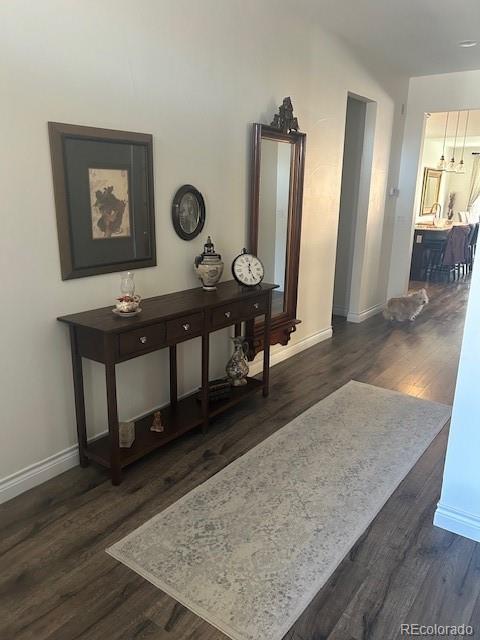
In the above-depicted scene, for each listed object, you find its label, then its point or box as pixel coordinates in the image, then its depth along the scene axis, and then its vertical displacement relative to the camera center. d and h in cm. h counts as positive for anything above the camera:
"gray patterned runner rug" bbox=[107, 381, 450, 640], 174 -143
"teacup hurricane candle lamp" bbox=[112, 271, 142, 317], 234 -52
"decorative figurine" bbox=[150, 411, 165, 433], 268 -127
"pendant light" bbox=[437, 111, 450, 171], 896 +76
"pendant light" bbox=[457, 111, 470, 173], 1027 +77
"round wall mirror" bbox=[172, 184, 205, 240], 282 -11
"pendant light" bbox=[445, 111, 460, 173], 1074 +76
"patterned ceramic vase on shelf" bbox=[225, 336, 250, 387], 325 -114
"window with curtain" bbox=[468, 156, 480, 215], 1132 +24
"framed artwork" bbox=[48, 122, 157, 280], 222 -3
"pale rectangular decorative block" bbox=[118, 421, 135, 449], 251 -125
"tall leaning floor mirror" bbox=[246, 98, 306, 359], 339 -11
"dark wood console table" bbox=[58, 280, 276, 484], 224 -73
